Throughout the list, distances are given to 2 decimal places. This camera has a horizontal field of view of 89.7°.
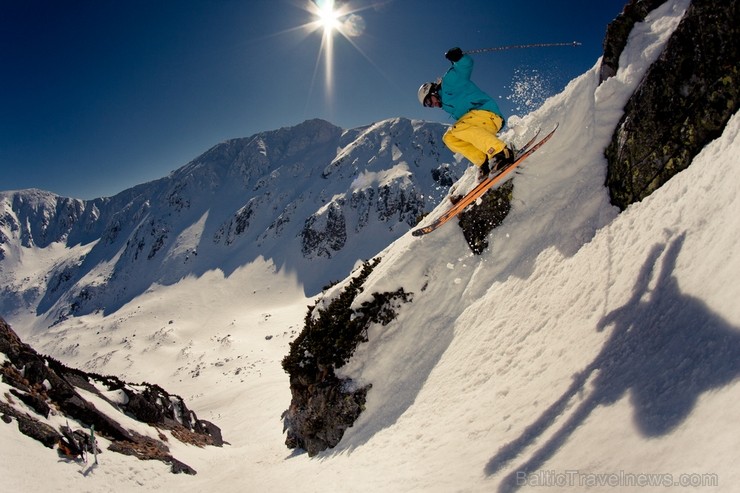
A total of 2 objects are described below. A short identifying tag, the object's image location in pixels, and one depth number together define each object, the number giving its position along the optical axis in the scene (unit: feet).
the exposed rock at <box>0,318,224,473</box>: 41.11
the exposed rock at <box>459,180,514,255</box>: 39.04
